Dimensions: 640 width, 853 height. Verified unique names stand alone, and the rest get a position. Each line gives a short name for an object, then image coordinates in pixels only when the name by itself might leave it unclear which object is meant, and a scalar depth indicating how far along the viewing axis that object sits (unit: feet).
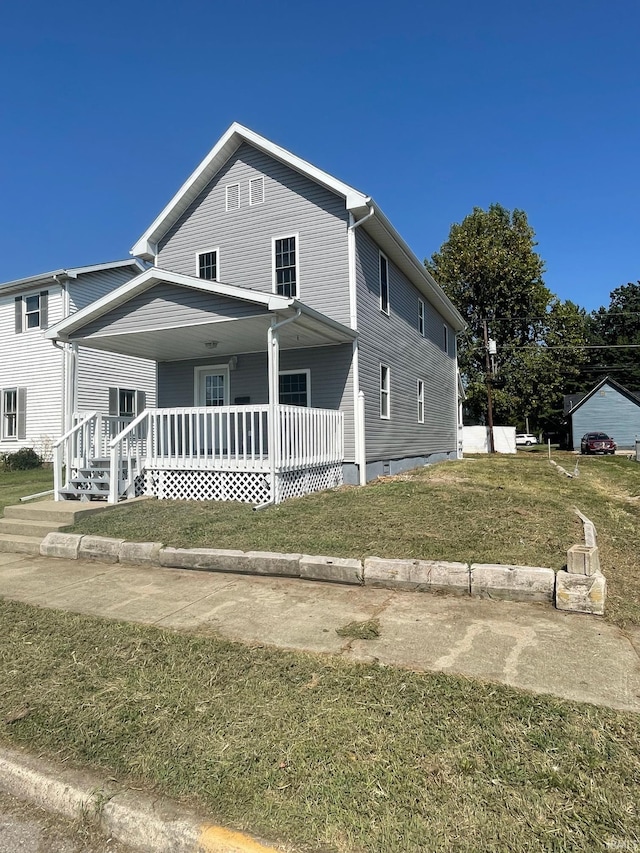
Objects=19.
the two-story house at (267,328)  31.30
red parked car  107.96
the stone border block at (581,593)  14.07
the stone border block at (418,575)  15.89
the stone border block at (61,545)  22.16
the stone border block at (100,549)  21.24
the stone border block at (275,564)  18.02
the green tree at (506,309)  124.98
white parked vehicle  182.50
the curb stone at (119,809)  6.84
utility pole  109.09
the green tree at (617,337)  196.95
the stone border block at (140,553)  20.37
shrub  58.03
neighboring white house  60.18
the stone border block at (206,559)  18.84
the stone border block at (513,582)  14.90
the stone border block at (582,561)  14.45
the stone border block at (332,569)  17.10
